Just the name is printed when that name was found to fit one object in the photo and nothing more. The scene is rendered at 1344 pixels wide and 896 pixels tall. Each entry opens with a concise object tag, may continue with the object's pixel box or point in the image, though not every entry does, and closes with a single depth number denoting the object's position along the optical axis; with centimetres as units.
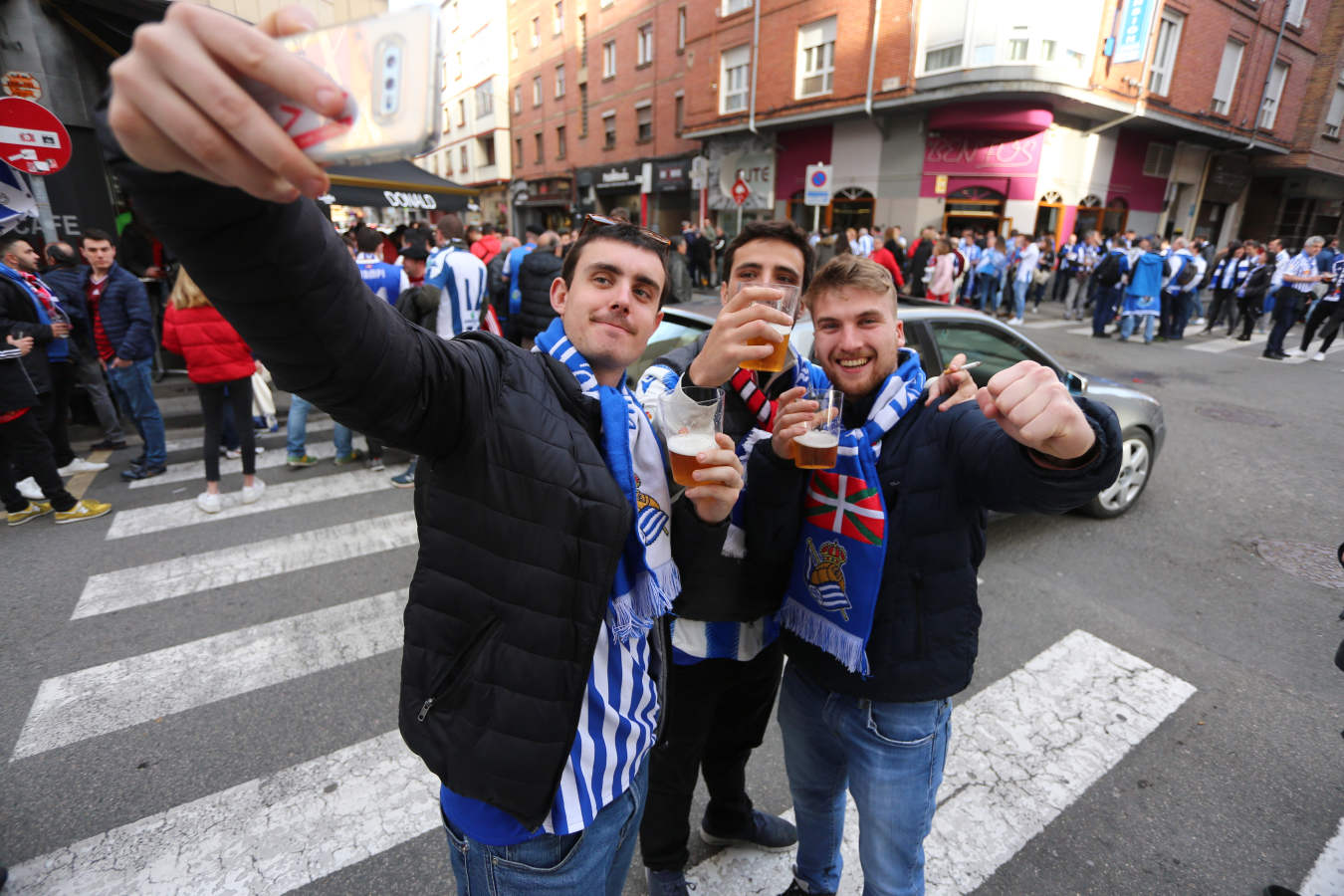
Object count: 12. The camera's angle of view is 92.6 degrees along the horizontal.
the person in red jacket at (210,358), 488
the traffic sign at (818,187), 1394
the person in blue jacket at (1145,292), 1249
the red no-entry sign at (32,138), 545
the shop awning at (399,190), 995
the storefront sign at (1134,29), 1605
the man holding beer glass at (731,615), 155
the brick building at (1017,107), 1611
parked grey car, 426
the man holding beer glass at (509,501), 80
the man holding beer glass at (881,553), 164
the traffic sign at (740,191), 1701
